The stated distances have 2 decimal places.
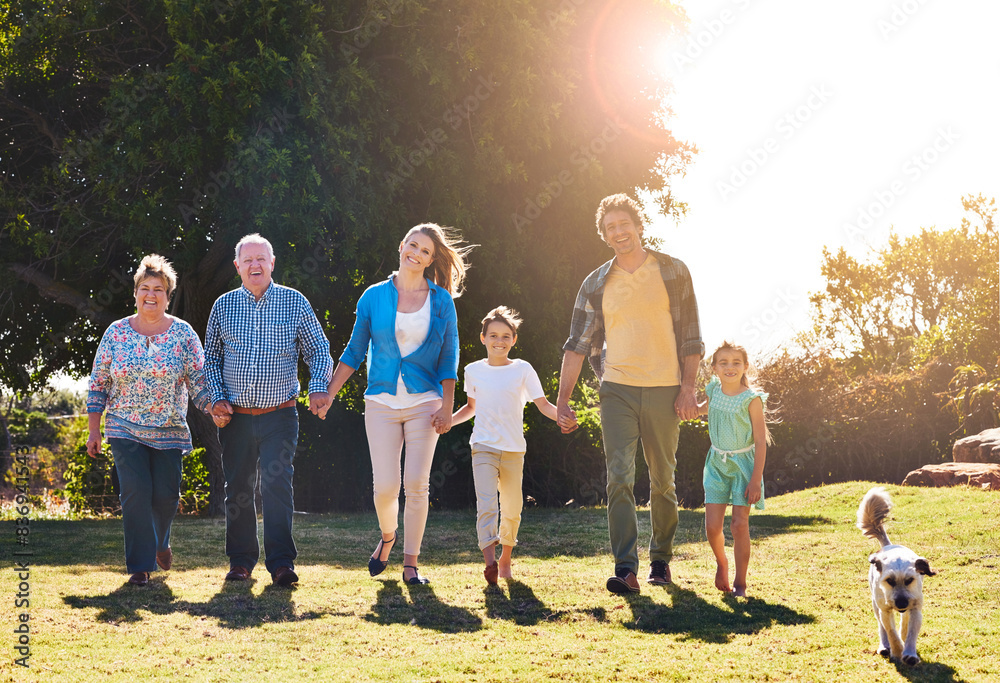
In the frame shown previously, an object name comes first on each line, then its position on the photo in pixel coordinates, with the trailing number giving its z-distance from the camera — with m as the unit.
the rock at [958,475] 12.14
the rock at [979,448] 13.47
